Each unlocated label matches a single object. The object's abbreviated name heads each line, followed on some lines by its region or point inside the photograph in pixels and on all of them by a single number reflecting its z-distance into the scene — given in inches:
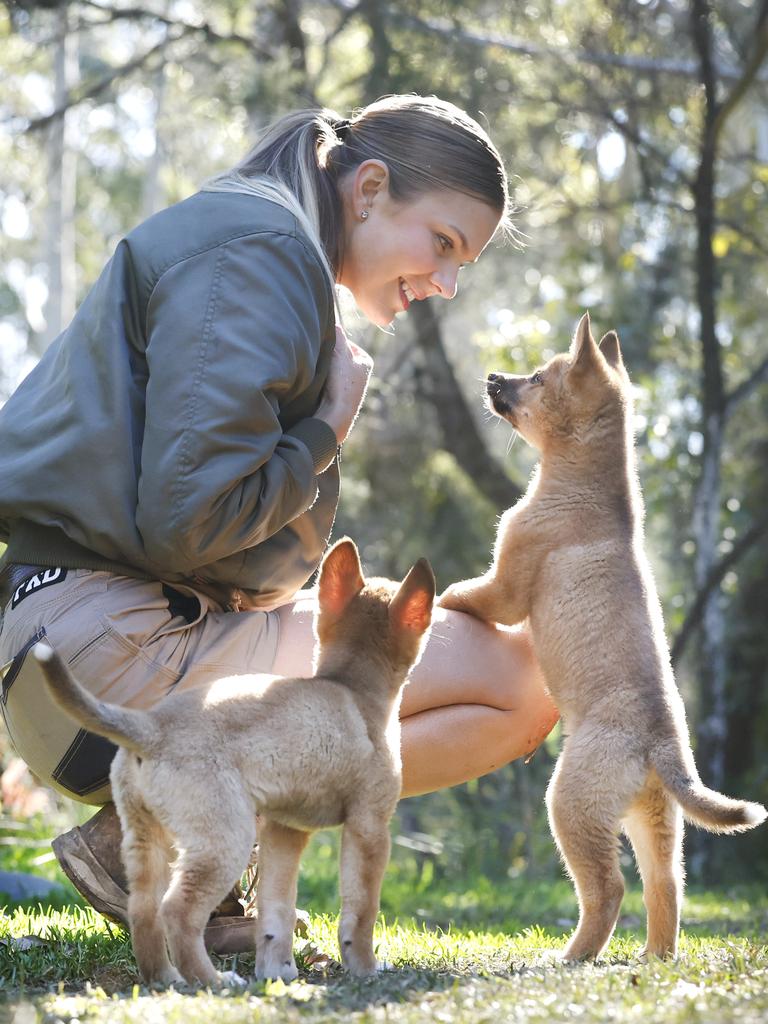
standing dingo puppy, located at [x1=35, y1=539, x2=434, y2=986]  118.3
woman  136.9
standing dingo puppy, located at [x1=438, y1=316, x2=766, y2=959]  149.5
